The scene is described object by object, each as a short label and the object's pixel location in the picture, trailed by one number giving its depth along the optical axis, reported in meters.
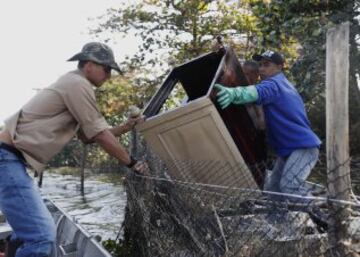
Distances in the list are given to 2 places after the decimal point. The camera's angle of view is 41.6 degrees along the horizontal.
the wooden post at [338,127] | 3.14
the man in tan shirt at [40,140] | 3.45
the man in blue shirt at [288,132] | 4.25
